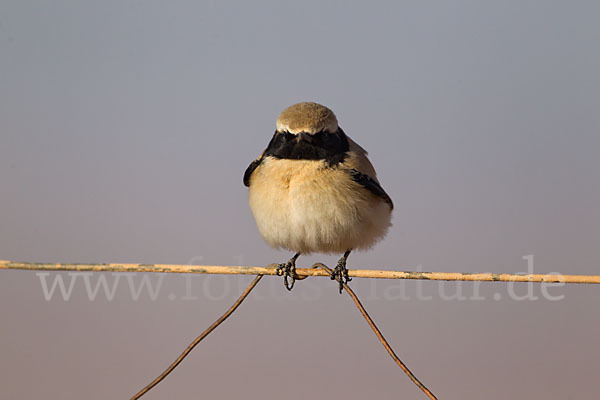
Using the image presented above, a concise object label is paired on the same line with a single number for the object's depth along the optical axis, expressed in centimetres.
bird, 491
